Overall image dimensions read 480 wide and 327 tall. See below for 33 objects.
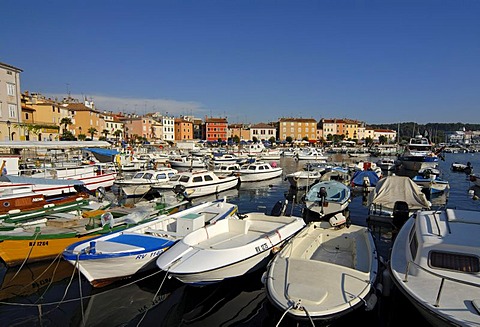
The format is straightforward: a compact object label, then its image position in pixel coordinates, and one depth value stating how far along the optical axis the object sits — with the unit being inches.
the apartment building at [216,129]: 4424.2
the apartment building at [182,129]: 4463.6
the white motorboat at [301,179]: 1137.4
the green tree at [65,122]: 2652.3
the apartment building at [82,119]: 3014.3
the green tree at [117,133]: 3455.2
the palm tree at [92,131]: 2930.6
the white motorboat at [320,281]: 236.8
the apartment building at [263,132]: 4896.7
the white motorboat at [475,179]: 1297.4
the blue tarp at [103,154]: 1288.1
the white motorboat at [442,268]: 221.3
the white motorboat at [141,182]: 1007.6
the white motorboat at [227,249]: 322.3
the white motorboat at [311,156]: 2430.9
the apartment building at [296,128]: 4904.0
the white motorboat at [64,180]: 824.3
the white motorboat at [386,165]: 1817.2
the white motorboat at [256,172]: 1296.8
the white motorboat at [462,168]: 1767.7
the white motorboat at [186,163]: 1696.7
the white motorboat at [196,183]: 959.0
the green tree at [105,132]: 3316.9
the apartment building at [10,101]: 1800.0
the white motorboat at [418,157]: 1738.4
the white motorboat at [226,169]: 1315.2
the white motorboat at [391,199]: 629.0
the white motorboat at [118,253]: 343.6
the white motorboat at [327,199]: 671.8
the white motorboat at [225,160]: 1810.8
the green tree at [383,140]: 5265.8
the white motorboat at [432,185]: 1008.4
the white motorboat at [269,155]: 2533.2
